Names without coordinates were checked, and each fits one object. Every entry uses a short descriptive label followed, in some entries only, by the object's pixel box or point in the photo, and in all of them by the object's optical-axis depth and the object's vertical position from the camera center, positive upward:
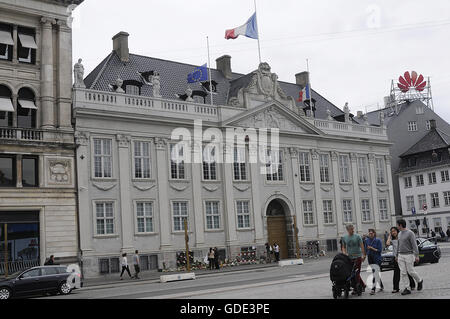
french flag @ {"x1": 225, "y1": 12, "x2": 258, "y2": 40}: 45.16 +16.18
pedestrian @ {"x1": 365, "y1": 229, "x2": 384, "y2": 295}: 16.35 -0.63
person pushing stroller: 15.71 -0.51
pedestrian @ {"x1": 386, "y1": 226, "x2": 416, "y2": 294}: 15.48 -1.20
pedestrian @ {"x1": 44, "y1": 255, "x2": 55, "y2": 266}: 32.90 -0.69
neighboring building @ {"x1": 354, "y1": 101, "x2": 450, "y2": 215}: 75.54 +13.43
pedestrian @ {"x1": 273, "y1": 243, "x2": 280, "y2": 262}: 44.30 -1.30
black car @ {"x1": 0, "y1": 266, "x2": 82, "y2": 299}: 24.67 -1.44
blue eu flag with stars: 44.62 +12.69
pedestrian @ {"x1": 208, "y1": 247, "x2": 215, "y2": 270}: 40.44 -1.40
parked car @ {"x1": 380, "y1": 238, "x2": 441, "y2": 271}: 28.80 -1.46
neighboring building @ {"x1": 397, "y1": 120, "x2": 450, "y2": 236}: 69.00 +5.28
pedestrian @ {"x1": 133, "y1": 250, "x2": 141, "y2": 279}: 34.78 -1.24
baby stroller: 14.95 -1.15
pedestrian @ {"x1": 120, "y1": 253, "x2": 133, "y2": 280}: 35.48 -1.28
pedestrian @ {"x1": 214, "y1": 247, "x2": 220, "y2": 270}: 40.02 -1.38
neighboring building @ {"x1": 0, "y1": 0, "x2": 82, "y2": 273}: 34.47 +7.03
